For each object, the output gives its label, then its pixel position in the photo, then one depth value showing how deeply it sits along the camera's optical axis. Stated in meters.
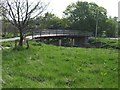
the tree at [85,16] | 39.41
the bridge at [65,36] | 24.80
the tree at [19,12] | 11.06
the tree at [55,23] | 40.81
